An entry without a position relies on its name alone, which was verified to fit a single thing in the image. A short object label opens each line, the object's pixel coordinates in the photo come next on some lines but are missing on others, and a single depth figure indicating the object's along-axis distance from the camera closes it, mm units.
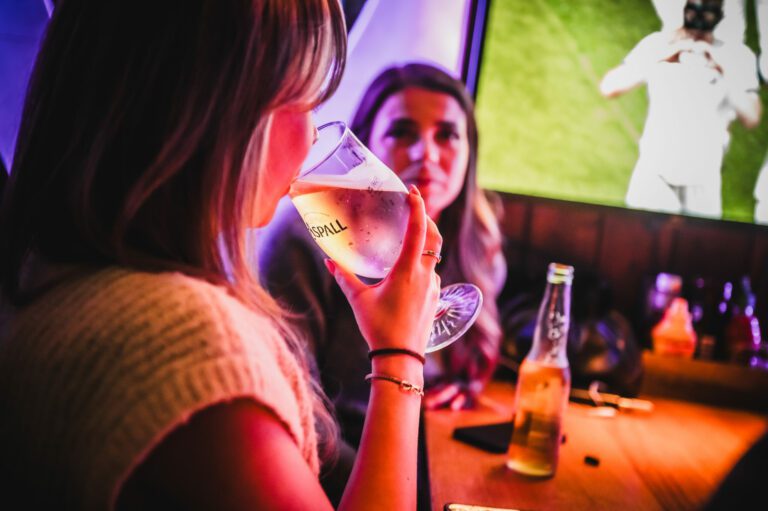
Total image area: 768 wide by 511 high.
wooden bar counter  1008
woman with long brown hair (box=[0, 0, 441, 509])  600
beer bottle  1076
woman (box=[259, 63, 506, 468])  1807
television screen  2129
